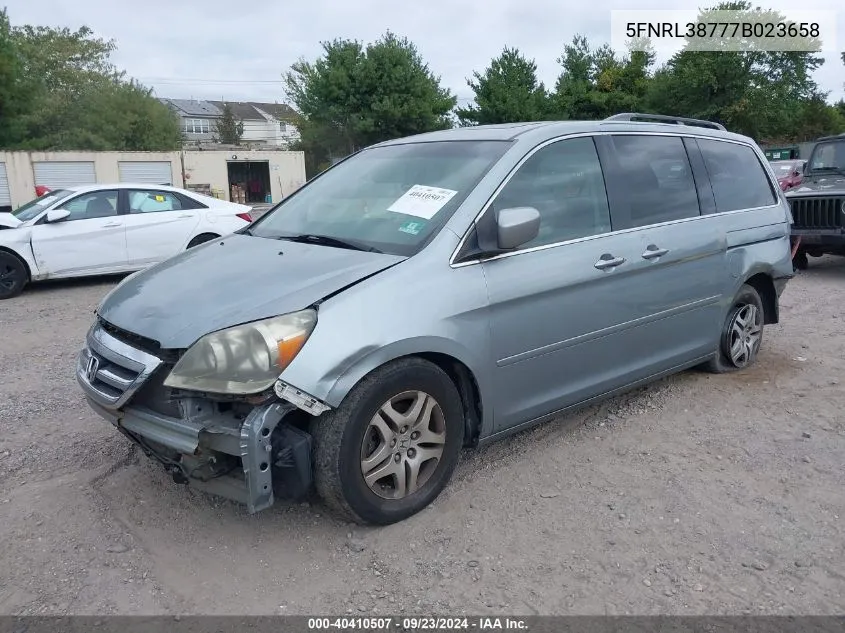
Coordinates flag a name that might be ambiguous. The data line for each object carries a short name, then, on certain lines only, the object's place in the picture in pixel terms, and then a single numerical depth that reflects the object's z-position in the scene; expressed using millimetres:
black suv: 9383
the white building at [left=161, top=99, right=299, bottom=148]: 91125
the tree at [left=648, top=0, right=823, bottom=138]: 37594
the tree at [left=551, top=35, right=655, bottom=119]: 44406
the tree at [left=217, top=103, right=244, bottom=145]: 76562
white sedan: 9133
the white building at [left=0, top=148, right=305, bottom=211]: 31000
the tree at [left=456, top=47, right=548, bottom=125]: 42375
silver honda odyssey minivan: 2818
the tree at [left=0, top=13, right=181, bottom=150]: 39156
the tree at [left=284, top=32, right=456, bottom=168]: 37312
